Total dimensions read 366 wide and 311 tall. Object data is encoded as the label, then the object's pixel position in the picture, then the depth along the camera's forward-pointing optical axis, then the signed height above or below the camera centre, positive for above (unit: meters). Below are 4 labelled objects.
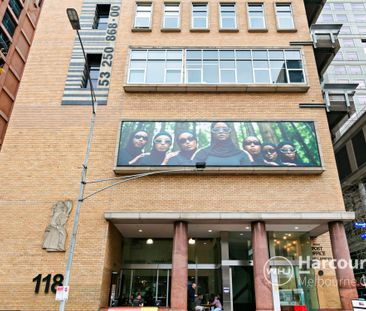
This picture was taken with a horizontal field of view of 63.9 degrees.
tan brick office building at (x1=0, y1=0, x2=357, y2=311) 16.36 +6.67
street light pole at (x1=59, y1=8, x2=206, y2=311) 11.16 +3.69
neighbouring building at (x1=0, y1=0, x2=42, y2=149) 29.27 +25.64
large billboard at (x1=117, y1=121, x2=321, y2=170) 17.77 +8.08
